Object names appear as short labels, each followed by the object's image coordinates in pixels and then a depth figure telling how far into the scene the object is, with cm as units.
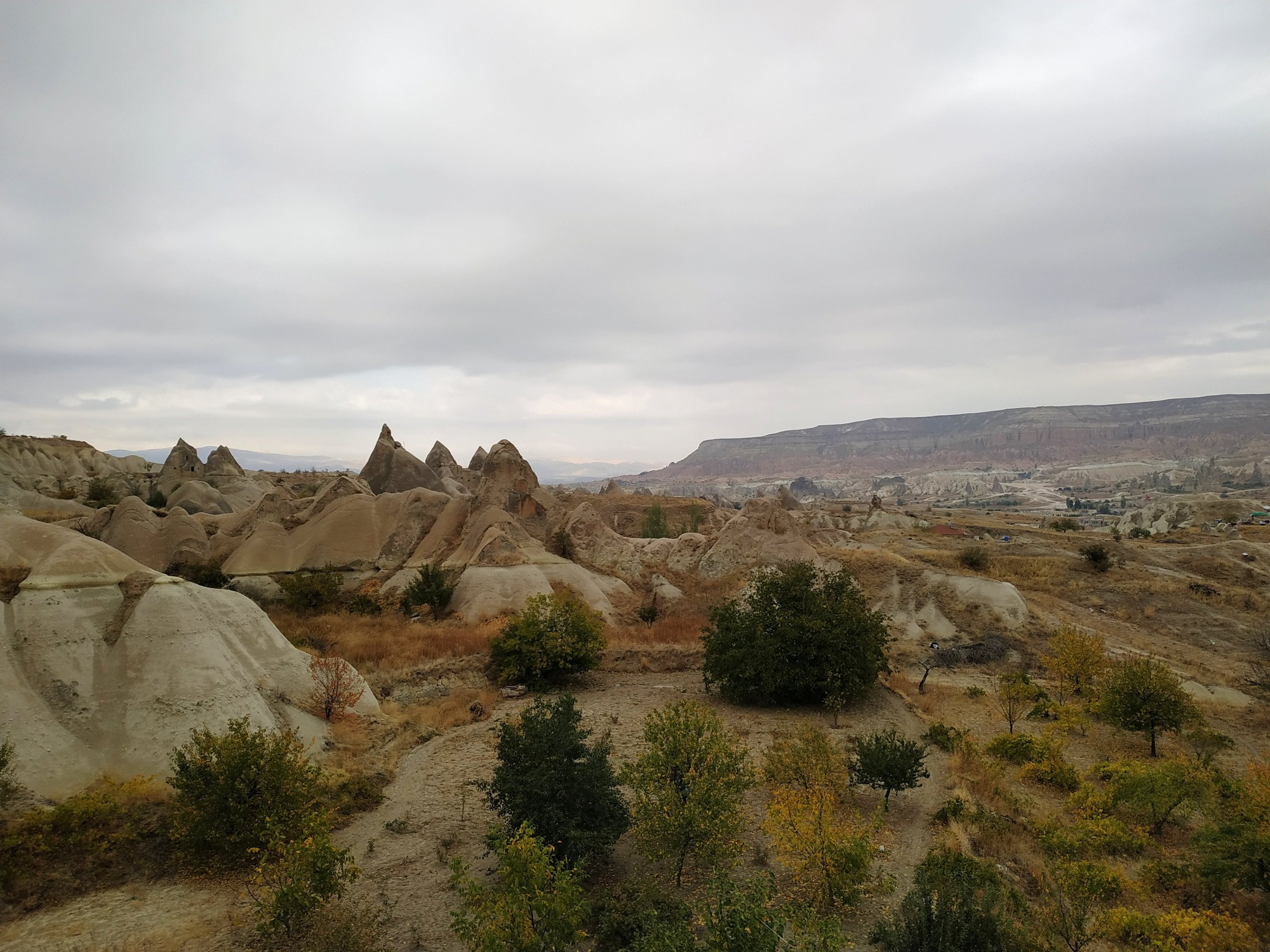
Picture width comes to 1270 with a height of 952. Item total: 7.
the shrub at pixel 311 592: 2997
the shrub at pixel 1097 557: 4100
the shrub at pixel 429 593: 3022
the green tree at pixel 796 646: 2108
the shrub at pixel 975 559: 4319
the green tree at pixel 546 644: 2316
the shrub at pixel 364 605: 3003
